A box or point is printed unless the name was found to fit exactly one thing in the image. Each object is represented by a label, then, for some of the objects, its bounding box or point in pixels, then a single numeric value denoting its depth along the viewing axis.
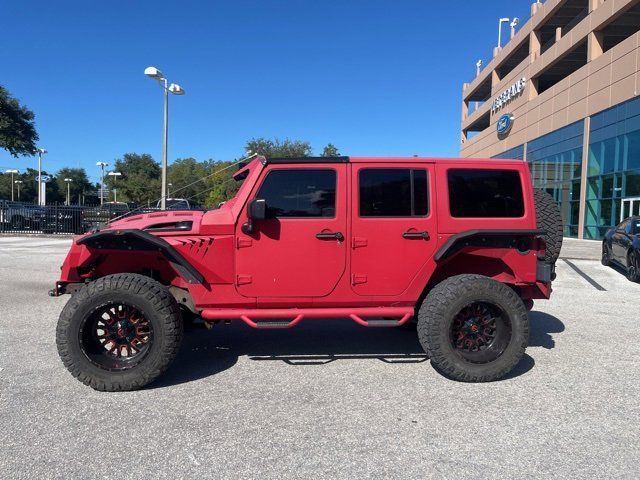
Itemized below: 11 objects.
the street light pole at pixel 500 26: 42.25
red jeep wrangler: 3.79
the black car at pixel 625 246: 9.83
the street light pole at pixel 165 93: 15.65
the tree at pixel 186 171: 64.44
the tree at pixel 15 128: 26.42
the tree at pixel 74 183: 87.00
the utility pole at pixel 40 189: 38.66
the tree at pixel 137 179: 61.28
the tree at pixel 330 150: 49.76
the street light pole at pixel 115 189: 64.66
